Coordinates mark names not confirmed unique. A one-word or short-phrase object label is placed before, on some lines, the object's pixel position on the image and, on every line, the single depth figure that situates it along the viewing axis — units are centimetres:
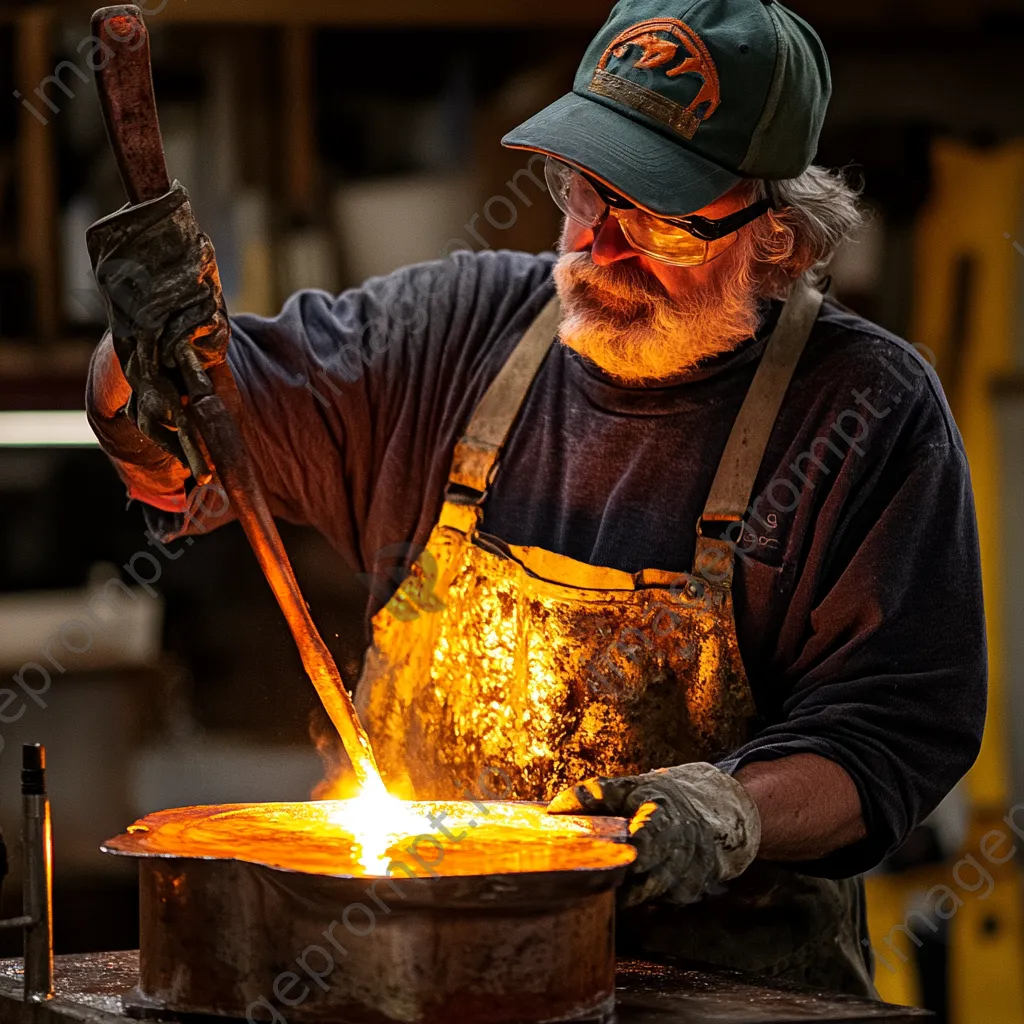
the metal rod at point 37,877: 375
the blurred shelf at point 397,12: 856
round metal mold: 327
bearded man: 423
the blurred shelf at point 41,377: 894
